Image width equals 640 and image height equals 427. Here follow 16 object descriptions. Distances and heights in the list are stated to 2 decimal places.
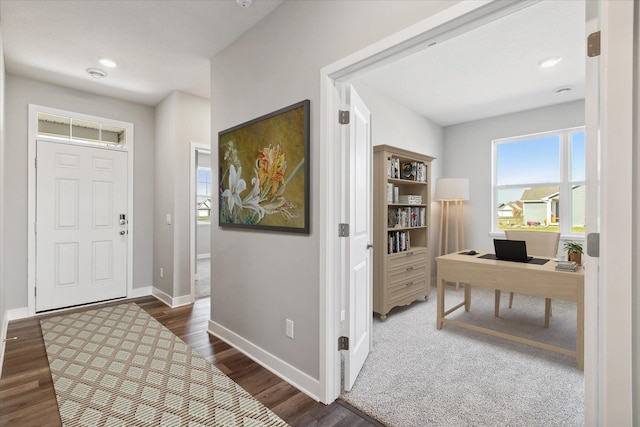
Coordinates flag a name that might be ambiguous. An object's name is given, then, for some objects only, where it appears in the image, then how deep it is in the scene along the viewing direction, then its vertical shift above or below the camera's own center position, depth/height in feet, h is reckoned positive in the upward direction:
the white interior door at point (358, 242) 6.31 -0.65
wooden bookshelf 10.77 -0.51
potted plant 8.83 -1.13
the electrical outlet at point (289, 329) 6.84 -2.59
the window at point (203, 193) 22.49 +1.42
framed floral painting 6.59 +1.00
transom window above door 11.55 +3.25
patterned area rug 5.53 -3.65
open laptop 8.91 -1.08
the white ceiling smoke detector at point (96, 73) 10.36 +4.78
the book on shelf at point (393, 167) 11.20 +1.71
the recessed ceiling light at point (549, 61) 9.66 +4.89
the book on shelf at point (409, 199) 12.37 +0.58
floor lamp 14.84 +0.62
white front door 11.35 -0.51
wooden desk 7.43 -1.79
